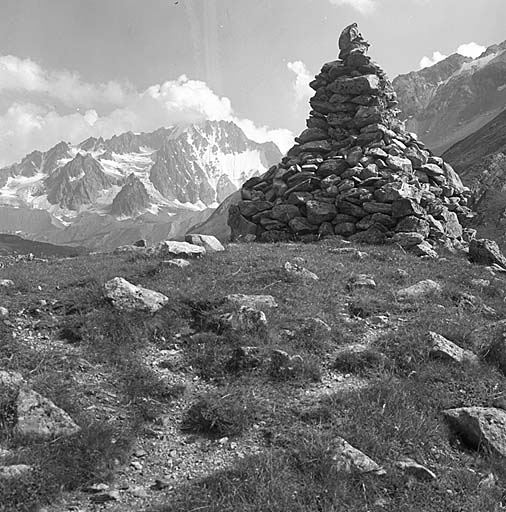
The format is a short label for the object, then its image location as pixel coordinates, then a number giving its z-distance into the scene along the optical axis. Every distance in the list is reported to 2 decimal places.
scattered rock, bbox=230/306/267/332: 12.97
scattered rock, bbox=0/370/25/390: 9.42
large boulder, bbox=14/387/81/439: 8.34
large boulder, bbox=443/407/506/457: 9.06
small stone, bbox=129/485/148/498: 7.55
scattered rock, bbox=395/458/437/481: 8.16
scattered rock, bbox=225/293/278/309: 14.62
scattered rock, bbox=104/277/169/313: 13.67
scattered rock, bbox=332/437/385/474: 7.98
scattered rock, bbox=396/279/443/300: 17.42
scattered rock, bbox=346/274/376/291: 18.20
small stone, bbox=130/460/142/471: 8.17
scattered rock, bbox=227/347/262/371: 11.45
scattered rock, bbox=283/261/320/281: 18.36
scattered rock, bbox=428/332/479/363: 12.08
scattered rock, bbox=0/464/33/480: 7.20
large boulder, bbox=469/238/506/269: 25.52
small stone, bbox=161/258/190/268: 19.07
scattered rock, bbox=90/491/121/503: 7.30
